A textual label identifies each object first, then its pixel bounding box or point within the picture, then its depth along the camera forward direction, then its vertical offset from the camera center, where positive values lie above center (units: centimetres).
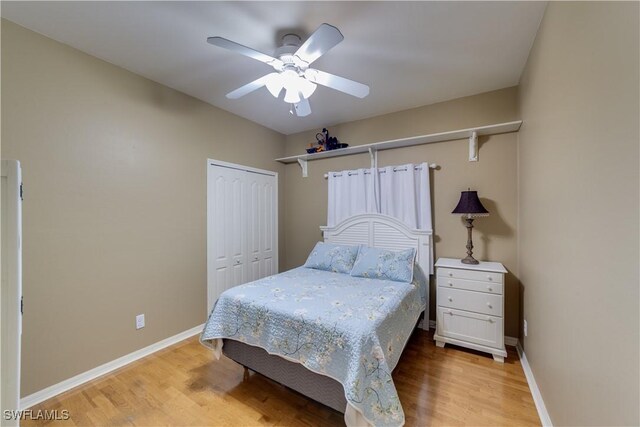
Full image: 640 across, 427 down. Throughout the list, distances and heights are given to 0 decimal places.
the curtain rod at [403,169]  289 +52
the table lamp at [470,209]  241 +3
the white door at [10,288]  87 -25
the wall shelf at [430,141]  247 +80
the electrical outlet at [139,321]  235 -97
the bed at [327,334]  140 -79
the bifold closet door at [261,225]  349 -15
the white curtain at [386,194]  290 +23
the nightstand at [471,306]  224 -85
